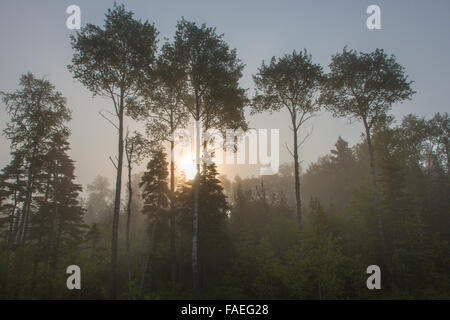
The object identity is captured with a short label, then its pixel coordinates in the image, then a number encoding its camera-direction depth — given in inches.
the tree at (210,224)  985.5
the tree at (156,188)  1043.9
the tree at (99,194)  3316.9
